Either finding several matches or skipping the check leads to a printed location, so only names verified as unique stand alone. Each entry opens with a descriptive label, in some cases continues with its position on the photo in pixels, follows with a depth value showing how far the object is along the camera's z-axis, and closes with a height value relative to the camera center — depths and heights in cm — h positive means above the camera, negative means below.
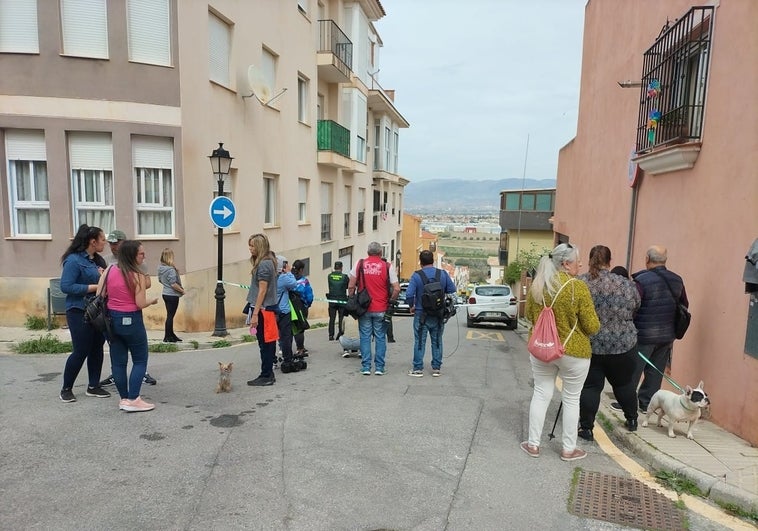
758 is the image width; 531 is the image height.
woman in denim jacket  527 -83
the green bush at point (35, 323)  991 -222
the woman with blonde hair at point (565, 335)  423 -92
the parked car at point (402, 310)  2127 -389
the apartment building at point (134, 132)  970 +166
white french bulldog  442 -161
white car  1667 -284
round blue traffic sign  973 +5
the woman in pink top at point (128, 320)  503 -109
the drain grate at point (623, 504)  346 -199
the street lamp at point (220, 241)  1005 -54
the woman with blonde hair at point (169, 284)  865 -122
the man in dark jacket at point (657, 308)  507 -81
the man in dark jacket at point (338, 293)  1077 -160
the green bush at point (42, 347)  807 -220
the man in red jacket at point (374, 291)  704 -100
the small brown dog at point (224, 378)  604 -194
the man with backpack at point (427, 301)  686 -109
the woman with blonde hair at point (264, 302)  619 -107
